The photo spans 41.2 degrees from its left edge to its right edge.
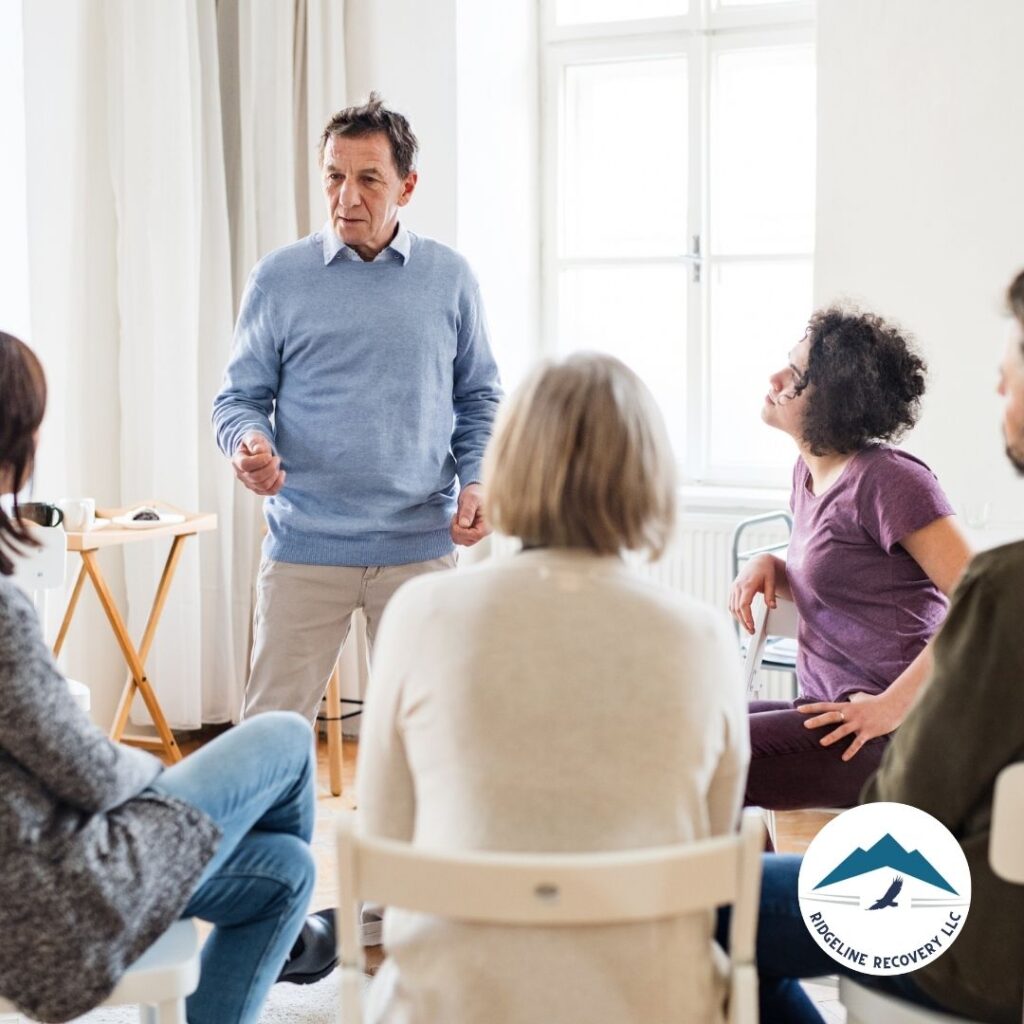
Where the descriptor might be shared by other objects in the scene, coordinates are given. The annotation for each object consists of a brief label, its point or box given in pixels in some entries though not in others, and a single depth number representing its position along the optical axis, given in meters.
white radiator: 4.30
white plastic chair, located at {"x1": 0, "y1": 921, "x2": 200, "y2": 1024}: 1.58
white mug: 3.50
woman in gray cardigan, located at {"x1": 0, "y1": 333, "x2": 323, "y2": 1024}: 1.51
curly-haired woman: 2.18
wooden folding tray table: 3.58
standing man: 2.68
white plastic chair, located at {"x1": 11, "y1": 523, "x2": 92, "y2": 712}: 3.03
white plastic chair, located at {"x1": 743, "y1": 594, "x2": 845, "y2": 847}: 2.47
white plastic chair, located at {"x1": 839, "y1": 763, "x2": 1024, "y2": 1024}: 1.34
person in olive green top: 1.41
